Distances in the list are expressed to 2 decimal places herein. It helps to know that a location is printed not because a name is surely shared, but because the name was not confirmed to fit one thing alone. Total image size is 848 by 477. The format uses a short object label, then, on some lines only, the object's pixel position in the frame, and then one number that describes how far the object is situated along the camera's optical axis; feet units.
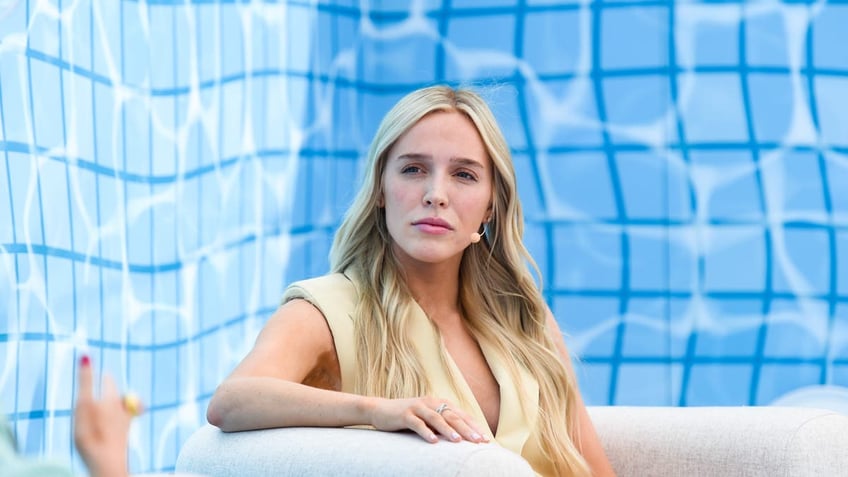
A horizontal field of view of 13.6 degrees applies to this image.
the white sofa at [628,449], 12.57
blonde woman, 13.64
